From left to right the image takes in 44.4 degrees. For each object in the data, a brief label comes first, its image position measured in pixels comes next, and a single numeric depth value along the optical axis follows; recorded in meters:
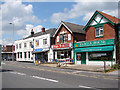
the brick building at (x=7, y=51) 59.81
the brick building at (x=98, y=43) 20.46
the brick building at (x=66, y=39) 26.34
